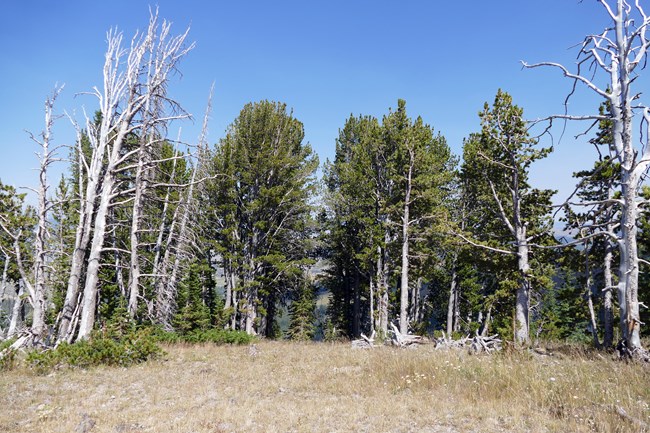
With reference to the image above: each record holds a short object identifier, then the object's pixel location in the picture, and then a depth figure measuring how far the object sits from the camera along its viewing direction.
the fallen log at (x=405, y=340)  15.07
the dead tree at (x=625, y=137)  8.62
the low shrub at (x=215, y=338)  16.31
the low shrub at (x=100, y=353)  9.47
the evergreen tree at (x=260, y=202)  22.14
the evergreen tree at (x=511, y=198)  15.97
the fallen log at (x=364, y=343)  14.83
